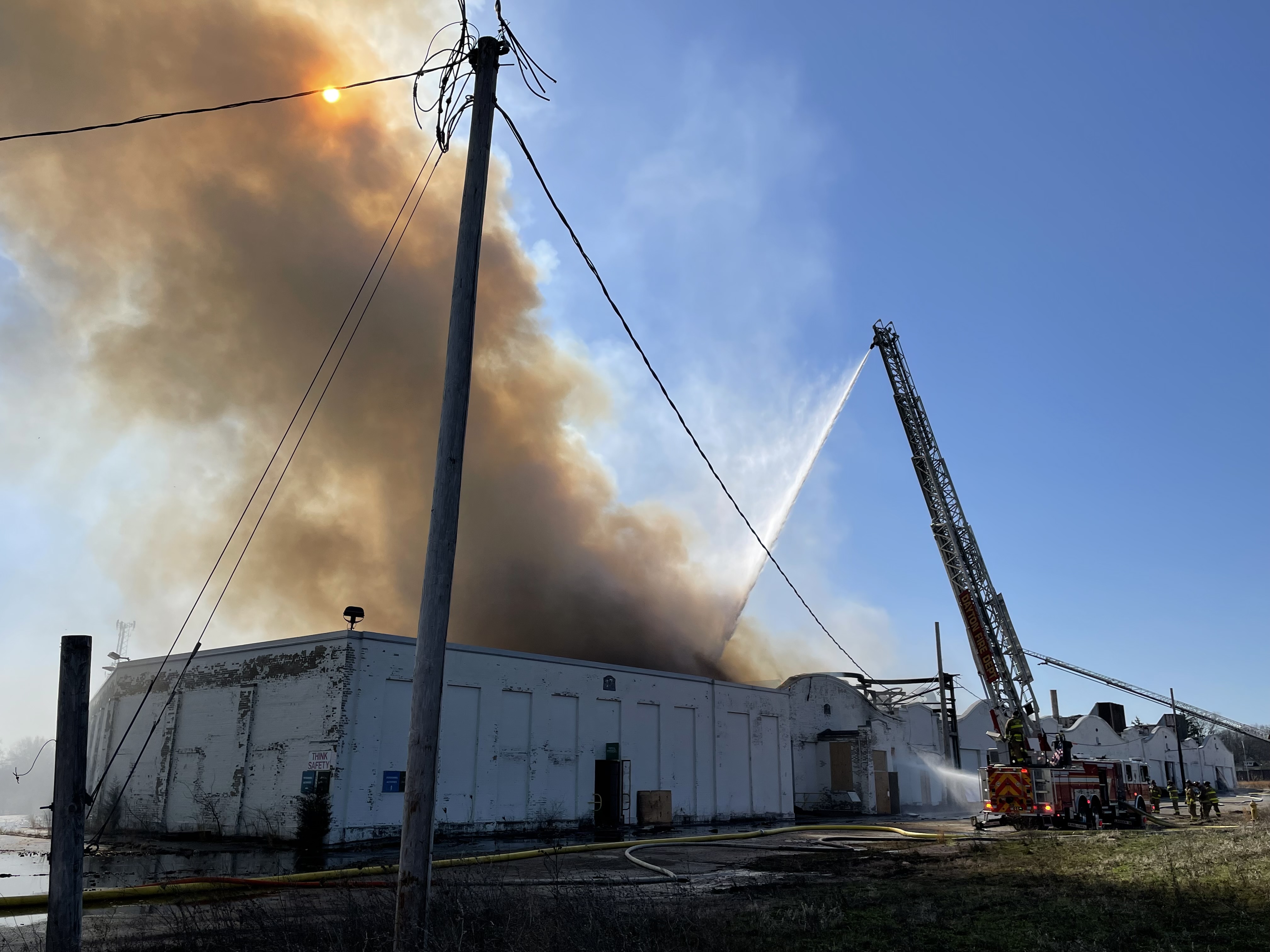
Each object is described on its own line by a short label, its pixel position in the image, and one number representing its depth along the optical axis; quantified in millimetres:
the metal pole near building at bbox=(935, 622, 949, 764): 38125
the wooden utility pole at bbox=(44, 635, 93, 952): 5367
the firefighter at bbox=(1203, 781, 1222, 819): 26875
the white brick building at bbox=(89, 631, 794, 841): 18531
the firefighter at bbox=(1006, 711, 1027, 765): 21797
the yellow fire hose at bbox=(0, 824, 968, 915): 8914
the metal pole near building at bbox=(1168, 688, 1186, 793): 54406
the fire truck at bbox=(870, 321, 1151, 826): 21188
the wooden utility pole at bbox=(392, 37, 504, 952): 6051
